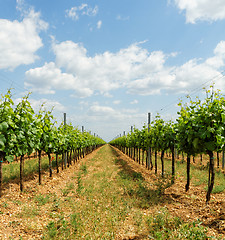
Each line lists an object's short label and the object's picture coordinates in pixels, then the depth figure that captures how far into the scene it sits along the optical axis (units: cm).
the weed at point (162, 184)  986
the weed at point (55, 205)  758
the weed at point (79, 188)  965
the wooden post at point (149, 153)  1742
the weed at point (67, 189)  951
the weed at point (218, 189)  984
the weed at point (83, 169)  1605
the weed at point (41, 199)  816
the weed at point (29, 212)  677
